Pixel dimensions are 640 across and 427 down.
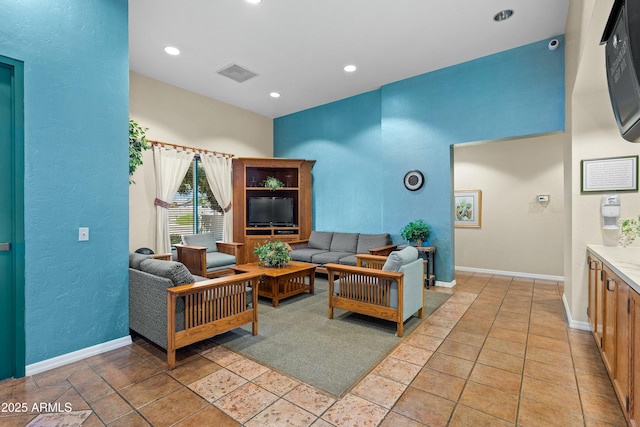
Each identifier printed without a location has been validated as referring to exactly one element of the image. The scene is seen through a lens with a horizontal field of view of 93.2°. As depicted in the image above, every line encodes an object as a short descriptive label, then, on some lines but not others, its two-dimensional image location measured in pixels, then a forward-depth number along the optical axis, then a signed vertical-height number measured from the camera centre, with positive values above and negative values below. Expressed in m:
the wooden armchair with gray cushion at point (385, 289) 3.05 -0.80
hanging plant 3.90 +0.93
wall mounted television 1.38 +0.79
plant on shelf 6.29 +0.65
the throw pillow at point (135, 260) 2.97 -0.45
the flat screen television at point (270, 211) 6.32 +0.08
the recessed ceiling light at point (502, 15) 3.46 +2.33
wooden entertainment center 6.22 +0.46
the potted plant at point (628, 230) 2.66 -0.13
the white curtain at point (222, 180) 5.84 +0.68
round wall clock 5.06 +0.59
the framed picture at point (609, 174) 2.97 +0.41
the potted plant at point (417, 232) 4.84 -0.27
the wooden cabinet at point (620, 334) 1.57 -0.76
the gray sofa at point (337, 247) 5.17 -0.59
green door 2.26 -0.02
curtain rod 5.03 +1.22
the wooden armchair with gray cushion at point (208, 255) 4.57 -0.67
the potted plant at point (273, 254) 4.29 -0.55
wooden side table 4.81 -0.82
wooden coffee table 3.95 -0.90
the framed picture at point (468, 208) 6.13 +0.15
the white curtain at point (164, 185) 5.07 +0.52
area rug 2.36 -1.21
